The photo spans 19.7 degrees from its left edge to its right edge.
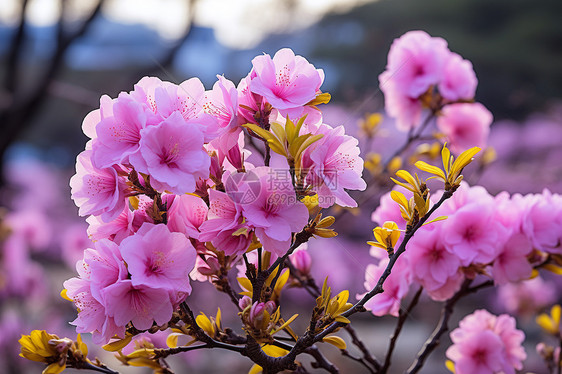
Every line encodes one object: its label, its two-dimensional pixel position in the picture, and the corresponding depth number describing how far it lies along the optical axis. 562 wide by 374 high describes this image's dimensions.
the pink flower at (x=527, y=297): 3.20
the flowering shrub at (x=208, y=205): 1.18
